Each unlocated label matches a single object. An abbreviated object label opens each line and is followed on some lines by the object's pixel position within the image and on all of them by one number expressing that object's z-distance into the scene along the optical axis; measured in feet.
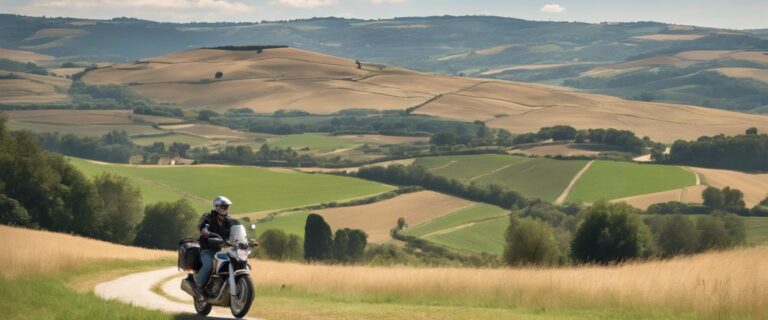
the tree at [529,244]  207.92
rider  76.89
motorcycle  73.20
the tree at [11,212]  229.45
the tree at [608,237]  216.54
